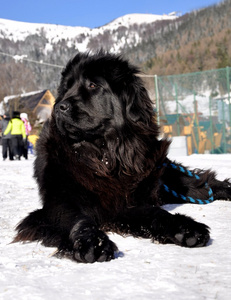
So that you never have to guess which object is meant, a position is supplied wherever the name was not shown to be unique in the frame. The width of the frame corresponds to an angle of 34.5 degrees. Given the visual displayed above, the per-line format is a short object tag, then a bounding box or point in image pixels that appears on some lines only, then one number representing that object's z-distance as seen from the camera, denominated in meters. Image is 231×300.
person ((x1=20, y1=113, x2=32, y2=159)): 15.66
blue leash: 3.89
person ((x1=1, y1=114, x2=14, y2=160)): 14.97
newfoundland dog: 2.61
